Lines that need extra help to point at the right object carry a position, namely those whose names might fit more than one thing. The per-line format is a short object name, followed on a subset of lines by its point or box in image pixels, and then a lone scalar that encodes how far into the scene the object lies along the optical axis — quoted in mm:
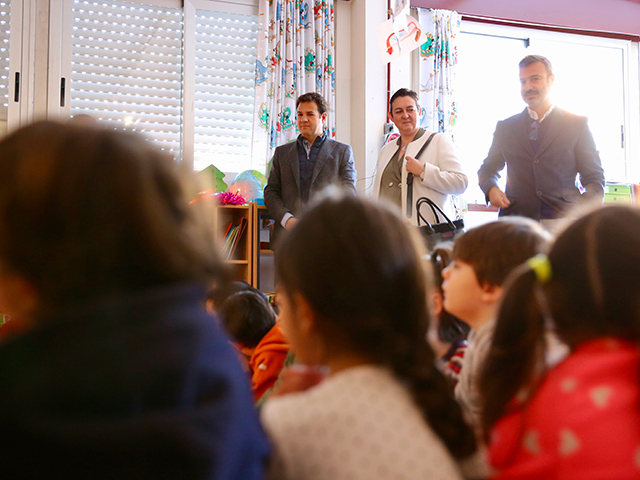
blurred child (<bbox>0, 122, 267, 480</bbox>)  442
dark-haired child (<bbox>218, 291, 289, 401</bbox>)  1700
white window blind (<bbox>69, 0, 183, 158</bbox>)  3686
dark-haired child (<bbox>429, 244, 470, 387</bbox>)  1443
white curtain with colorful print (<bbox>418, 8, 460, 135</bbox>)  4180
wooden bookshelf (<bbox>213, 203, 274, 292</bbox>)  3408
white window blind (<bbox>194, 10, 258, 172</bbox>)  3924
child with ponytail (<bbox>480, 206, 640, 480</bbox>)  598
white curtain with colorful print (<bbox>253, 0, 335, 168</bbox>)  3852
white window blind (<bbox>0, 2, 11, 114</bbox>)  3512
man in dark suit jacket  2443
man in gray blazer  3154
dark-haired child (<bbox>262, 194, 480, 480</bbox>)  614
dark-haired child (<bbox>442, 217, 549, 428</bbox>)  1079
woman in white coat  2654
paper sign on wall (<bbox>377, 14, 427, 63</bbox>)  3076
